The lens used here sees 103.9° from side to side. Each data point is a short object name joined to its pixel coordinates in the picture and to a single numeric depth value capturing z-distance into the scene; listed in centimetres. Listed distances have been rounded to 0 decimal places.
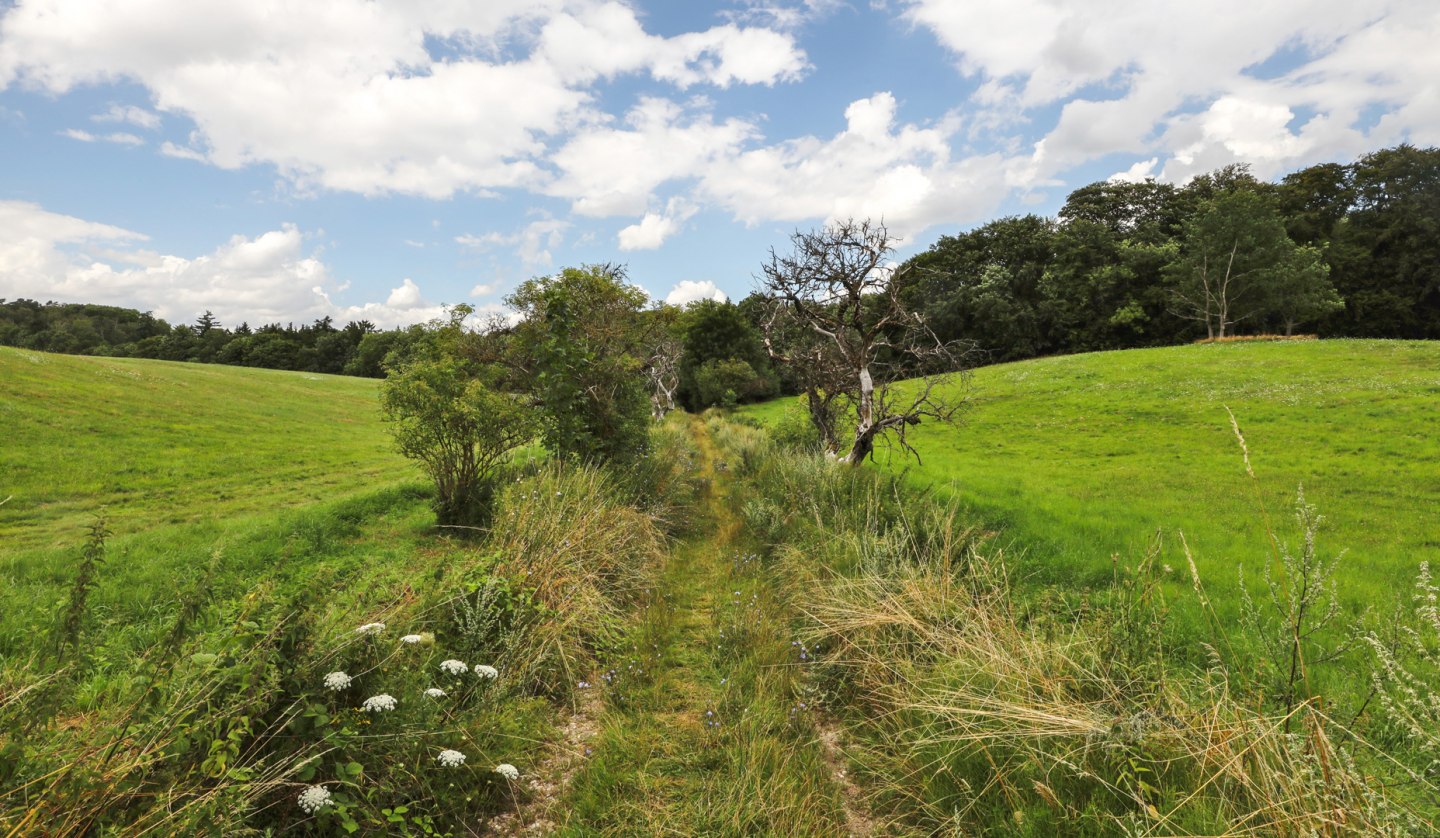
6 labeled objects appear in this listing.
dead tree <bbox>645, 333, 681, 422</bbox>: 3189
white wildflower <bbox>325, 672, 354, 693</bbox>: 298
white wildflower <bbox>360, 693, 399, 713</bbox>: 304
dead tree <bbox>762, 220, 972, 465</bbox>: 1133
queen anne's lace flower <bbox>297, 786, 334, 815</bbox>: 257
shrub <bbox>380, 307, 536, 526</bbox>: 884
